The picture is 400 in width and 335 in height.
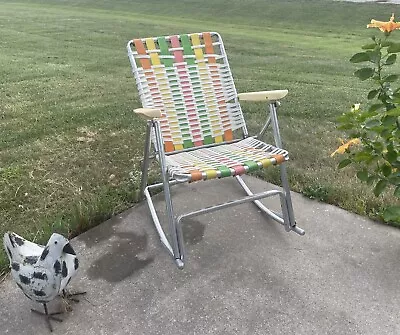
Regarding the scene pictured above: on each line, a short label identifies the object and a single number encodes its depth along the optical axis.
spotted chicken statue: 2.10
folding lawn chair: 2.89
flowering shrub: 2.26
